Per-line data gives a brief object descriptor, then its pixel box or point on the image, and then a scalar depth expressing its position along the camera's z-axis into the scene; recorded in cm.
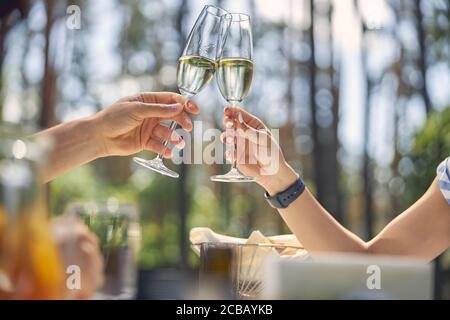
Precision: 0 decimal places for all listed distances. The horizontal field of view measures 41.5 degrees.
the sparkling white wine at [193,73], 119
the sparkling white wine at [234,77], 117
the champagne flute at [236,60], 115
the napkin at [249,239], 97
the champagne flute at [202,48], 116
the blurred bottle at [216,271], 84
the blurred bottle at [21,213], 44
